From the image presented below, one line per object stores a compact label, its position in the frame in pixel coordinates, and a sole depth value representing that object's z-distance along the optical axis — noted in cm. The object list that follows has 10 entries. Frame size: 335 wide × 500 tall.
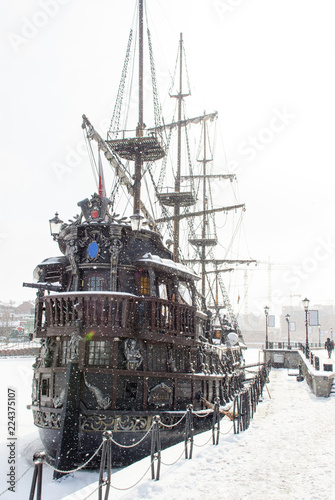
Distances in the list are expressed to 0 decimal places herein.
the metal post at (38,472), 558
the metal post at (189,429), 923
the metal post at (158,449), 786
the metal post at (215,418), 1050
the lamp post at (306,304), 3011
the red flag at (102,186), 1543
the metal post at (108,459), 648
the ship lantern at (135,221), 1316
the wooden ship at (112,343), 1165
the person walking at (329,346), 4104
